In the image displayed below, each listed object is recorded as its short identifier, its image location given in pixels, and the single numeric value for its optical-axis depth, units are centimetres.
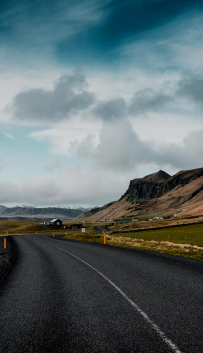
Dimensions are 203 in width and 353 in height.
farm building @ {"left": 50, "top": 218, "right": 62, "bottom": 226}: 16530
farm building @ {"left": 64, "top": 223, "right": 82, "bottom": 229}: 14939
